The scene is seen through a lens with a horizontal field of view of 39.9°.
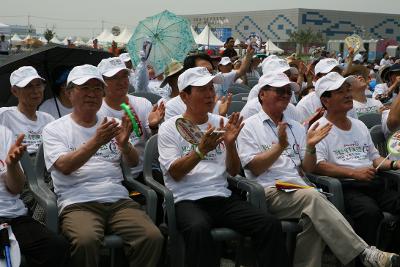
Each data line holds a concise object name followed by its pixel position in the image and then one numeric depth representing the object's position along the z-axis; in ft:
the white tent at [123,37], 104.41
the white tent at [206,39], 100.27
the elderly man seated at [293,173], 12.32
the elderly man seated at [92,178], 11.18
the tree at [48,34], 176.51
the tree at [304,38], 218.79
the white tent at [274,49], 127.95
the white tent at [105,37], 115.75
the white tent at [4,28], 89.37
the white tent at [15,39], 143.43
